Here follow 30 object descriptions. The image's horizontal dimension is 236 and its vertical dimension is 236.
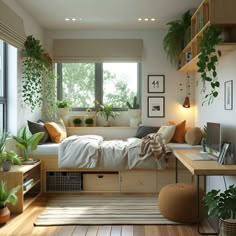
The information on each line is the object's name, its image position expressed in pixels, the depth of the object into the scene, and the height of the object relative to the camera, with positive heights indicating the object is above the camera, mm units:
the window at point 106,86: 5934 +406
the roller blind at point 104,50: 5641 +1000
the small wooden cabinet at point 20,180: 3744 -841
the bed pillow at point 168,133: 4853 -361
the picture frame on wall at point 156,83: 5672 +438
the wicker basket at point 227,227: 2760 -1000
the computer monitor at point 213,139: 3391 -327
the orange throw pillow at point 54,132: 4984 -351
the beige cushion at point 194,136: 4668 -389
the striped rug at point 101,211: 3434 -1169
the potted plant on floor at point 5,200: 3347 -941
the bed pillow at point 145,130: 5391 -354
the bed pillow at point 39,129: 4758 -292
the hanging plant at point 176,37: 4926 +1134
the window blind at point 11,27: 3734 +987
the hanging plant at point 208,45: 3115 +597
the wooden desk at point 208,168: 2846 -525
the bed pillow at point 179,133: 5098 -379
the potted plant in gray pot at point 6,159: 3733 -573
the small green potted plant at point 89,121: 5746 -216
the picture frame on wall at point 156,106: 5691 +43
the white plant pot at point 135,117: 5715 -146
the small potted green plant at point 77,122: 5758 -232
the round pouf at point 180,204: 3381 -989
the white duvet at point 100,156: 4465 -644
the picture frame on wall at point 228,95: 3471 +147
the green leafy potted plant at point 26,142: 4199 -423
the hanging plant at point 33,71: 4631 +541
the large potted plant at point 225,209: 2781 -856
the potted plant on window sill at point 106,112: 5742 -59
